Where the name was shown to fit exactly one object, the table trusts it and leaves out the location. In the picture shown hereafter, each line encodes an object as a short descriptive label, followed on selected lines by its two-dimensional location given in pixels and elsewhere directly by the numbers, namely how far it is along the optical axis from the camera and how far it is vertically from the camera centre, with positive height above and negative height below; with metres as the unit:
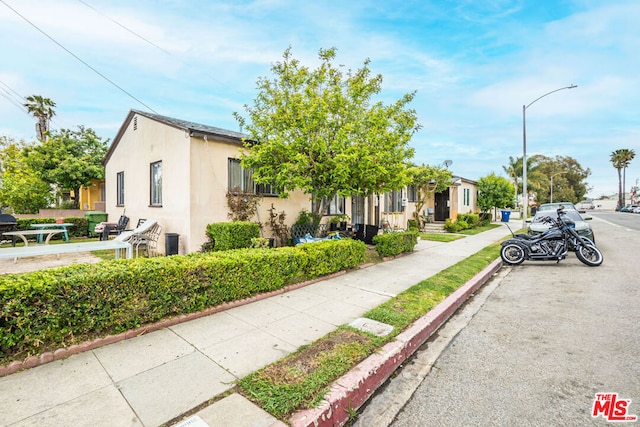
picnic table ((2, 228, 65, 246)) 7.76 -0.68
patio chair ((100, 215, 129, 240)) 10.32 -0.73
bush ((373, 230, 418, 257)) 8.38 -1.08
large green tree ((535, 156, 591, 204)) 54.42 +6.15
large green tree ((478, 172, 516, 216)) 20.75 +1.14
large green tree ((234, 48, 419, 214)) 6.90 +2.01
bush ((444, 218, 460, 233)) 16.50 -1.13
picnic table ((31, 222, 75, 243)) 10.20 -0.80
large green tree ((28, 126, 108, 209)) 15.88 +2.66
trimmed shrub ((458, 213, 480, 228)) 18.08 -0.72
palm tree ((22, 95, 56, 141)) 22.86 +8.12
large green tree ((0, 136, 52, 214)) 14.82 +0.92
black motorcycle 7.77 -1.09
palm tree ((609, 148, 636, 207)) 57.07 +10.04
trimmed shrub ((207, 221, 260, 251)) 7.41 -0.71
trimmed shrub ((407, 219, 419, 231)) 15.41 -0.90
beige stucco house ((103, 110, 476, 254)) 7.79 +0.88
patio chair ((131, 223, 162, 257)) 8.19 -0.93
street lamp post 15.70 +3.89
